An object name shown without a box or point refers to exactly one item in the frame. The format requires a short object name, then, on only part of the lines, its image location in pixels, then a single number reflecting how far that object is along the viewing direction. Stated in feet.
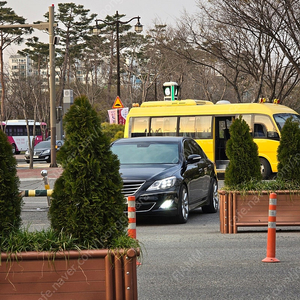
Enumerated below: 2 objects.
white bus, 197.36
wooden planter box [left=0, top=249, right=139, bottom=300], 15.88
